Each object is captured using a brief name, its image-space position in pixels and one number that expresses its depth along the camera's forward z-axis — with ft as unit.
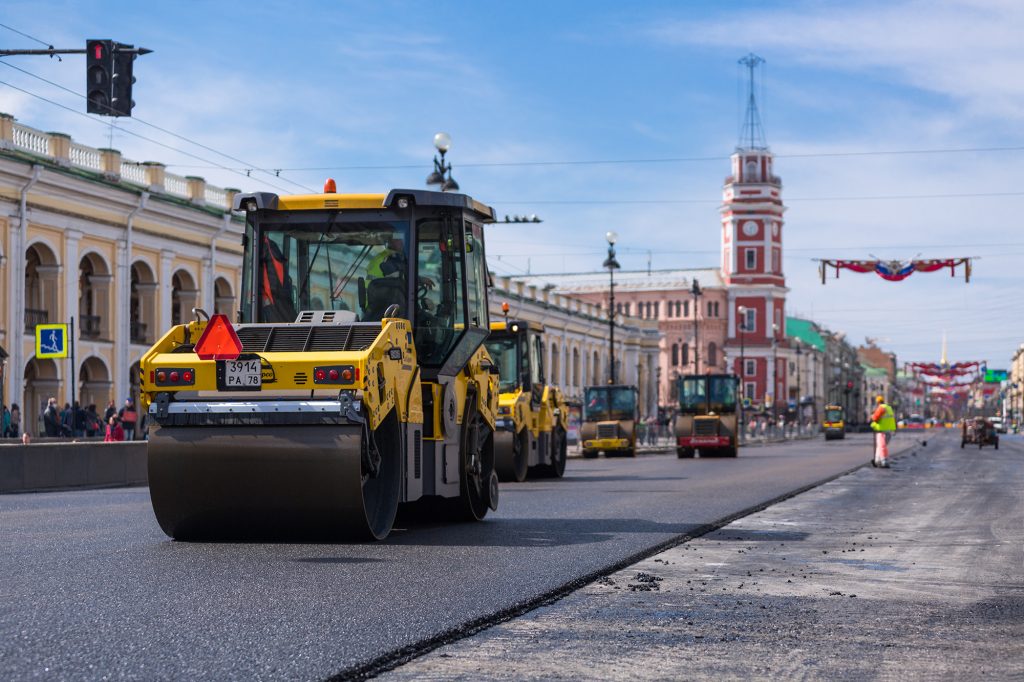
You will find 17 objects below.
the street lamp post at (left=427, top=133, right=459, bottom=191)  93.50
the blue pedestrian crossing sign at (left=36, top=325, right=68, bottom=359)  112.16
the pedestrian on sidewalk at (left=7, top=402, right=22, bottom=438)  126.52
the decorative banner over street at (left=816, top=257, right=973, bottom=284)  164.76
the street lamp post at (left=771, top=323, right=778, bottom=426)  474.08
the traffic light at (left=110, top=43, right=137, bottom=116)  64.34
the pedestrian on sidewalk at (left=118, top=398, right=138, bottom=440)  126.82
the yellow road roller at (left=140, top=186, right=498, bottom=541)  37.06
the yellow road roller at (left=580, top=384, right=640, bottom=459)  157.89
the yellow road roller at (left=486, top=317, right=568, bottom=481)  83.66
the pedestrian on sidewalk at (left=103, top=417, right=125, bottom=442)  114.52
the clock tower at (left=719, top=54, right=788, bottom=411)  465.06
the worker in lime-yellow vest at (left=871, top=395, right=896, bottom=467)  107.96
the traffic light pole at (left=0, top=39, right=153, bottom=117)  64.23
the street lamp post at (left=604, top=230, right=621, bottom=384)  168.35
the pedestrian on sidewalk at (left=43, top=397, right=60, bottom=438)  125.39
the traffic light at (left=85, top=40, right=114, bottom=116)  64.23
